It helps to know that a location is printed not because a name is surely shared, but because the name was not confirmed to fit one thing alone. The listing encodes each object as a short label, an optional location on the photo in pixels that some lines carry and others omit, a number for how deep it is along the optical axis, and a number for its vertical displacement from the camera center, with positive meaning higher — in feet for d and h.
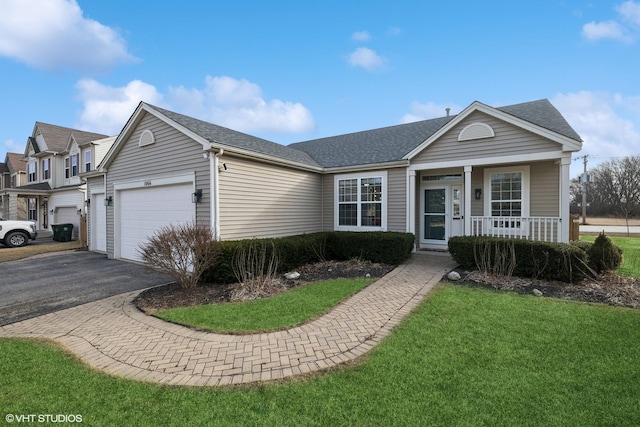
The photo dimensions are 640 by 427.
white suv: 49.21 -3.25
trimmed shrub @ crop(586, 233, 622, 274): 24.06 -3.64
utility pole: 87.37 +9.46
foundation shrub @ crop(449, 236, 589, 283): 23.34 -3.79
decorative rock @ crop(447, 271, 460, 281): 24.53 -5.32
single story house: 27.91 +3.41
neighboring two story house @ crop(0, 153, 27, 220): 77.46 +10.65
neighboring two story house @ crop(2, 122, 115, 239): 62.13 +9.63
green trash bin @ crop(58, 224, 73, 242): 56.96 -3.58
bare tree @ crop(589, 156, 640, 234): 138.00 +13.34
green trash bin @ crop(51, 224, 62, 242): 57.11 -3.41
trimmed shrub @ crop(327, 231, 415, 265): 30.42 -3.62
